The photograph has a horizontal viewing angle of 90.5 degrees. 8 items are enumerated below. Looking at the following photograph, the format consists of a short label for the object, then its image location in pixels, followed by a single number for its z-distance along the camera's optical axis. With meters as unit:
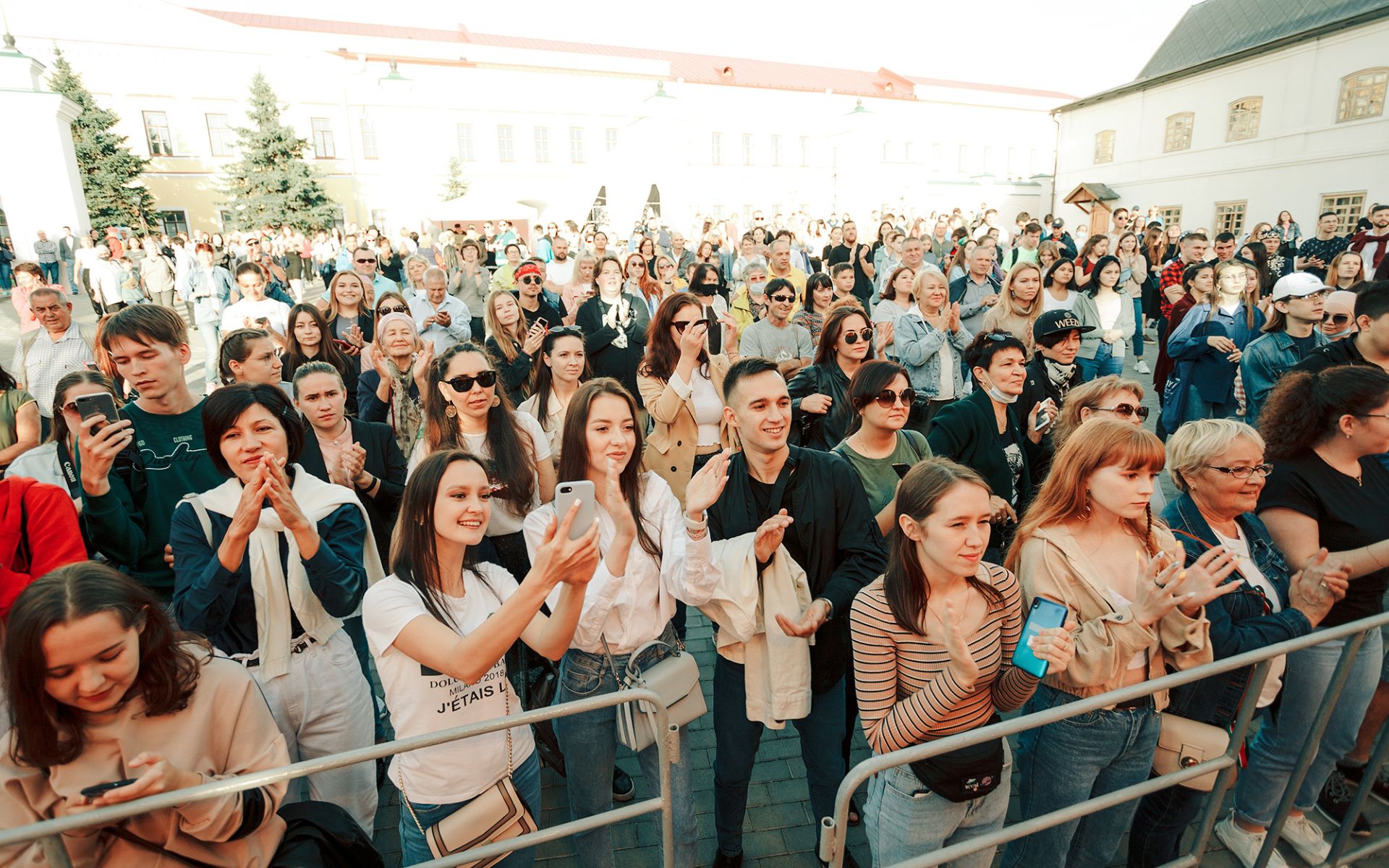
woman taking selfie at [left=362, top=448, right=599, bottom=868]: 2.15
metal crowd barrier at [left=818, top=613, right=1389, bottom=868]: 1.89
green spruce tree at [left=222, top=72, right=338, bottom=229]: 33.03
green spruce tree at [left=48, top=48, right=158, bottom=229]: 29.97
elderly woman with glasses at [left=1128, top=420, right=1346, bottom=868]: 2.63
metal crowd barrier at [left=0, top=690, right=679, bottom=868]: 1.60
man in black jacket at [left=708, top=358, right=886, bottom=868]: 2.89
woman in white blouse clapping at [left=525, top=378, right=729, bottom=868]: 2.63
